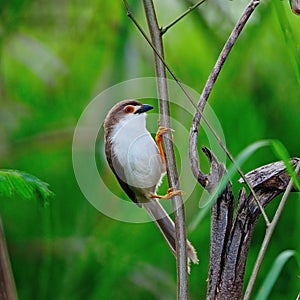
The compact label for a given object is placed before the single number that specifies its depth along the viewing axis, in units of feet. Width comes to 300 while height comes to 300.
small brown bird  24.52
